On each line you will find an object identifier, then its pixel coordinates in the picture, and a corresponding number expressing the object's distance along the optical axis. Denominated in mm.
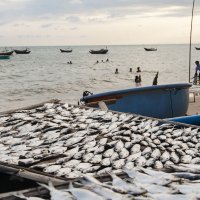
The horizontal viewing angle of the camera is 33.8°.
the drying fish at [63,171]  5004
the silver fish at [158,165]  5227
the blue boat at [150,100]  12141
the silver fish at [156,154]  5652
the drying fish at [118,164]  5258
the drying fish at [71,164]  5262
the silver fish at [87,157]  5488
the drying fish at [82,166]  5180
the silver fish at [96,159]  5424
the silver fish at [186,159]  5480
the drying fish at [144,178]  4543
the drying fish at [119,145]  5891
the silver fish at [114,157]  5522
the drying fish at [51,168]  5090
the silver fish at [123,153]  5655
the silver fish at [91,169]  5102
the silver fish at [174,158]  5489
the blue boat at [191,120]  9328
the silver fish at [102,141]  6118
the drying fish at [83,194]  4172
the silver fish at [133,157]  5517
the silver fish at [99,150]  5751
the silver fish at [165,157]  5539
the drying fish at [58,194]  4180
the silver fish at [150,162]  5352
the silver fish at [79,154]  5578
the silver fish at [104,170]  4997
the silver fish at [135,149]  5844
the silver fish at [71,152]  5648
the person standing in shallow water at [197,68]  19753
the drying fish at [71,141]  6117
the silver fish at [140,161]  5340
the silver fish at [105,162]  5336
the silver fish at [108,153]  5645
